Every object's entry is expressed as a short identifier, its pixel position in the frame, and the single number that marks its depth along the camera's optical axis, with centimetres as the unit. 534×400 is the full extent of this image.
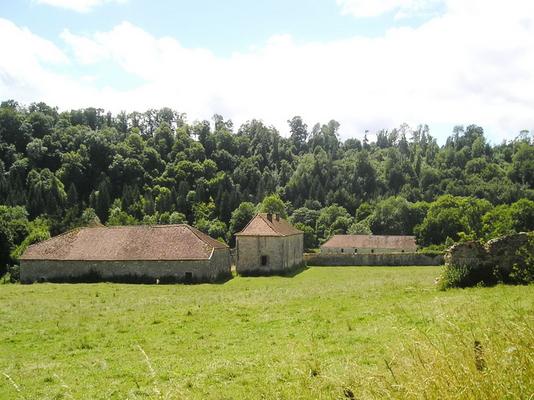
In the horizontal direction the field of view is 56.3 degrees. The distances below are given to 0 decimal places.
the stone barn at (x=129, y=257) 4094
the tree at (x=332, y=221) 10850
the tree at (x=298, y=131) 19000
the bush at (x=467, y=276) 2086
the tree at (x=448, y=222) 7819
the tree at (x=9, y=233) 5225
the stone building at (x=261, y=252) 4750
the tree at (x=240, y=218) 10039
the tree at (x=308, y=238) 9444
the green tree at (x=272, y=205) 9162
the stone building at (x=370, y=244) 7925
